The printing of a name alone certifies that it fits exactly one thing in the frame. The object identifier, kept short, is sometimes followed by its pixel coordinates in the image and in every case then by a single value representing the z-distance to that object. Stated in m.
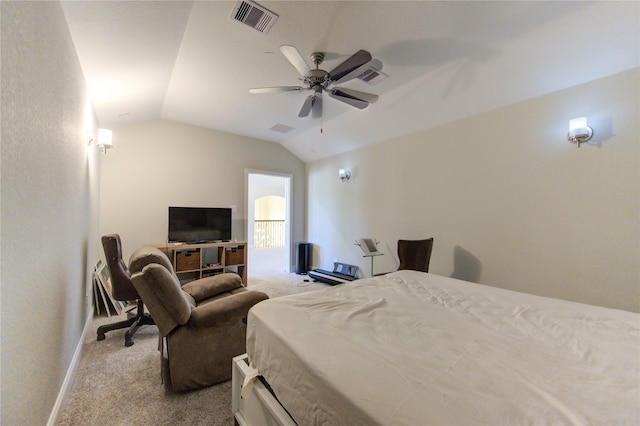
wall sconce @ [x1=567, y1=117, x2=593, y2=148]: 2.30
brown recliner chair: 1.70
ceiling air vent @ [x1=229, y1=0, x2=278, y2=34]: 1.90
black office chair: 2.60
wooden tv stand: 3.95
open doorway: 5.75
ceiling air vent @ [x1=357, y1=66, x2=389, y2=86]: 2.71
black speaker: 5.43
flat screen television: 4.14
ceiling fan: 2.05
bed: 0.71
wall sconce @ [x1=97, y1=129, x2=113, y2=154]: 3.04
